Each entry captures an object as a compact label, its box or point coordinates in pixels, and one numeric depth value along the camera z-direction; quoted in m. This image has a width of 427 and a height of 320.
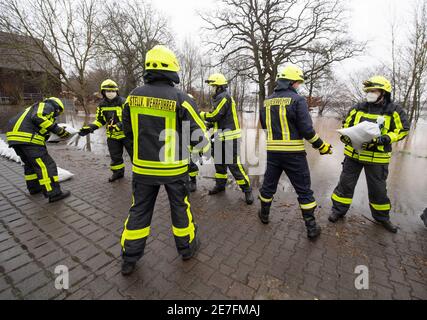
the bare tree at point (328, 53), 17.61
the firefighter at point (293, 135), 2.67
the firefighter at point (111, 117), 4.60
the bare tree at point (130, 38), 18.50
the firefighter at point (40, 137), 3.63
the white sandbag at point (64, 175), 4.97
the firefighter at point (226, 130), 3.71
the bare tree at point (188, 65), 31.52
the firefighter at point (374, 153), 2.90
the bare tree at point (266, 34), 18.39
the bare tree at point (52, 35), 11.73
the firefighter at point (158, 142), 2.02
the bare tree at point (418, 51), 9.75
